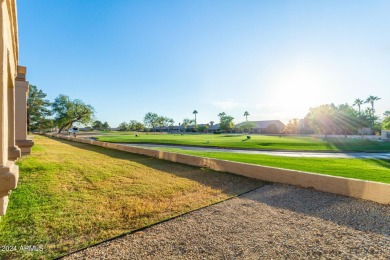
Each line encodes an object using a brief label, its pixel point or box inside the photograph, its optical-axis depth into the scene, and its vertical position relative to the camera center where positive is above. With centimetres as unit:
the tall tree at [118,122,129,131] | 12336 +288
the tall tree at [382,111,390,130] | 3836 +98
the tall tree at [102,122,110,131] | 12942 +308
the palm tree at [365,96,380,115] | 8019 +1233
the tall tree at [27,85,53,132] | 4784 +511
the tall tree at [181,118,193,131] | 11748 +464
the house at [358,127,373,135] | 6102 -27
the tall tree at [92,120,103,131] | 12506 +303
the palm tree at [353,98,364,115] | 8641 +1217
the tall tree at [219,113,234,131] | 8092 +308
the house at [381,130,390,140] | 3797 -75
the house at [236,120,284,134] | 7343 +130
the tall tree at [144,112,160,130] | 11856 +684
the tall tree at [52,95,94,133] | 5950 +589
